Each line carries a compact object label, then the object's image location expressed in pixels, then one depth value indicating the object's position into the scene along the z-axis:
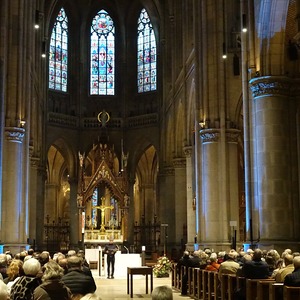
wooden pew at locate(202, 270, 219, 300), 14.71
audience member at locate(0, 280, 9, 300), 4.93
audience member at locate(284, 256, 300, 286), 9.19
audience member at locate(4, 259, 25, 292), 9.34
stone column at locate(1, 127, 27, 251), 29.03
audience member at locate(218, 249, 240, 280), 13.97
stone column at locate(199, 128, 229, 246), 29.28
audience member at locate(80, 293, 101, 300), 4.58
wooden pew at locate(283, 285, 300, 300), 8.97
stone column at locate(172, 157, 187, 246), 42.09
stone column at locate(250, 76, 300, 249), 20.80
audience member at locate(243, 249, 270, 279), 11.50
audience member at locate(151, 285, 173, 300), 4.87
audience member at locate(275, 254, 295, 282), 10.57
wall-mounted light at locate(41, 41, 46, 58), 43.36
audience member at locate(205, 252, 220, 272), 16.48
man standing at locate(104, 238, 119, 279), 26.17
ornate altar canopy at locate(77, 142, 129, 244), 42.22
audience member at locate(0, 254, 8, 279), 11.17
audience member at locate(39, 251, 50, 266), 12.73
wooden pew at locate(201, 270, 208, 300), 15.88
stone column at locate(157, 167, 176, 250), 45.12
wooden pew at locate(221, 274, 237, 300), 12.87
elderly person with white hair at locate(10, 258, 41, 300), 7.80
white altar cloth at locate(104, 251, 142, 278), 24.33
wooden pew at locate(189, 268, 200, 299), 17.19
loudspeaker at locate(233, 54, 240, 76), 29.36
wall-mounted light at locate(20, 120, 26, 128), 29.59
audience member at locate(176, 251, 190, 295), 18.41
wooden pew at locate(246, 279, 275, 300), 11.01
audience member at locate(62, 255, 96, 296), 9.08
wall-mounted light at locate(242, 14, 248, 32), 22.84
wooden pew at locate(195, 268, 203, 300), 16.54
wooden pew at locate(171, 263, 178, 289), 20.70
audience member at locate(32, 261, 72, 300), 7.09
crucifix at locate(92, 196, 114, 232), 40.97
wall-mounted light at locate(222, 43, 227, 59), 29.53
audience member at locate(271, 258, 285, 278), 12.60
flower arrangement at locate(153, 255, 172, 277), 24.53
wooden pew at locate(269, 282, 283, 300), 9.73
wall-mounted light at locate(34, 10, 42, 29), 37.44
